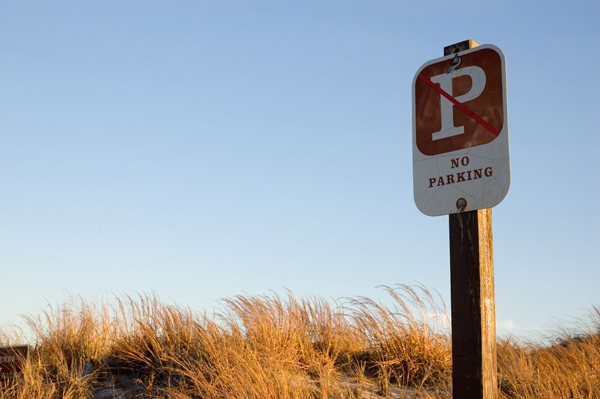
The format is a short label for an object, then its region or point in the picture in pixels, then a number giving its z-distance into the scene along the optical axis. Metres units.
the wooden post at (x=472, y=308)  4.04
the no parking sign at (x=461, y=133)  3.99
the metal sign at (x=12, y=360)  6.33
